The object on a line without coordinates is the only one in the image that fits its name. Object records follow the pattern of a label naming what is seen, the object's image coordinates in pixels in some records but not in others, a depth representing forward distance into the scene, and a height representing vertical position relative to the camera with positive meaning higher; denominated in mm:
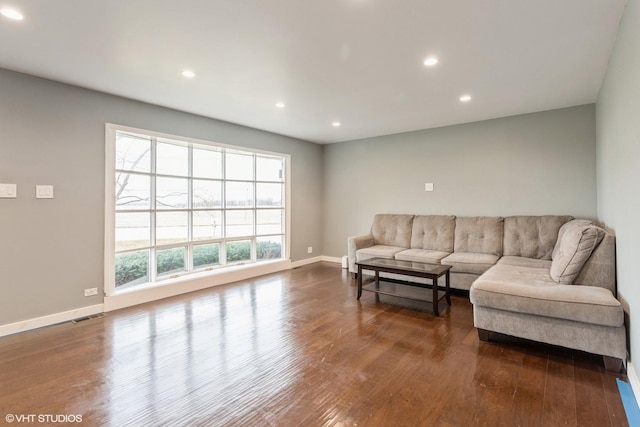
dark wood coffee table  3307 -673
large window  3748 +143
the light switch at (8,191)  2832 +251
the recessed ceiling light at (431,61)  2677 +1382
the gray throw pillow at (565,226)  3271 -143
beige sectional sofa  2163 -615
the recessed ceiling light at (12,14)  2020 +1374
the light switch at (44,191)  3035 +260
